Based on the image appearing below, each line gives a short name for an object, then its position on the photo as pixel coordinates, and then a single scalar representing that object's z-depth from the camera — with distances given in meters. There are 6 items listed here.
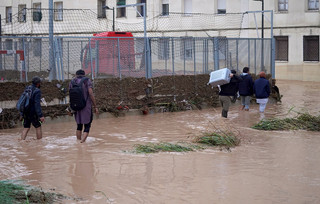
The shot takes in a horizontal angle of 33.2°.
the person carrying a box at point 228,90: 15.28
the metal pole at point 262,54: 20.56
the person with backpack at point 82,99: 11.10
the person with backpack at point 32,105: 11.34
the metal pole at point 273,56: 21.11
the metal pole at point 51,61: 15.23
